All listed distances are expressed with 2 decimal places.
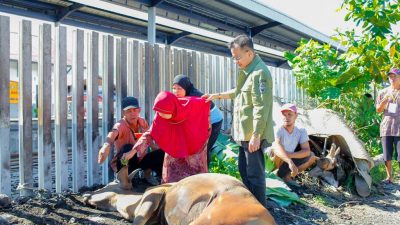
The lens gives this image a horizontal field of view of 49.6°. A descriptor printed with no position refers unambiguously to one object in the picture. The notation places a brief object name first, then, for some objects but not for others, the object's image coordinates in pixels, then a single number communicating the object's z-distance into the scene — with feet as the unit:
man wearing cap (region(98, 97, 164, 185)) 16.25
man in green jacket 13.38
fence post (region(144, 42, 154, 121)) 20.38
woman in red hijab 14.85
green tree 27.25
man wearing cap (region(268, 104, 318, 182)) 19.25
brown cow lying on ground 8.98
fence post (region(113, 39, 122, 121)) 18.81
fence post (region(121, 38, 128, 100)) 19.04
